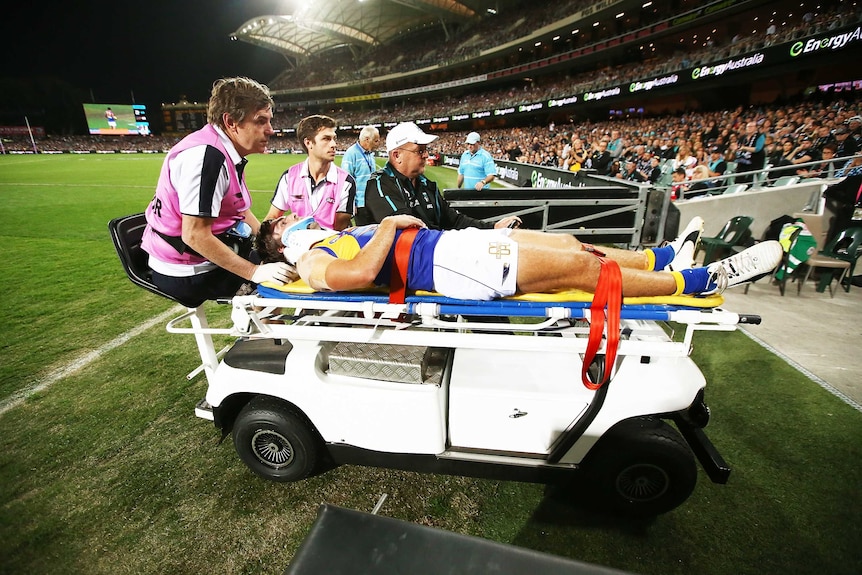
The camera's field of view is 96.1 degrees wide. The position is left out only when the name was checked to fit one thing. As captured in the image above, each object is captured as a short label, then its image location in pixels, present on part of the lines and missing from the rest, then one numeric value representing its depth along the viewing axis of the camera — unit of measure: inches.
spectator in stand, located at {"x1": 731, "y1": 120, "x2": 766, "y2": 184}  382.1
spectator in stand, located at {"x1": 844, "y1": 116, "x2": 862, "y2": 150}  343.6
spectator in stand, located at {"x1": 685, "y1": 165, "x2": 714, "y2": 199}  355.3
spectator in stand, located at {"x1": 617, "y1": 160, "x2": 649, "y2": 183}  448.8
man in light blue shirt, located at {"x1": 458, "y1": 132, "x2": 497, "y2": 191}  346.3
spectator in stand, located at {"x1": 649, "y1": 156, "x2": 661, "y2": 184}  442.6
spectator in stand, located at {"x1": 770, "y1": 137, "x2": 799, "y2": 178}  362.0
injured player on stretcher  88.4
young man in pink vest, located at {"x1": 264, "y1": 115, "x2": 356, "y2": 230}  157.9
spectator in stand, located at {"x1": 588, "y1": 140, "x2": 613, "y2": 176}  550.0
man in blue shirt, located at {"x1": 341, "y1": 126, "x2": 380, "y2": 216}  244.5
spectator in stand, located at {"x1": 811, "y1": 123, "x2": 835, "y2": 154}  384.5
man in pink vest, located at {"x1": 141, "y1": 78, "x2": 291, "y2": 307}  90.8
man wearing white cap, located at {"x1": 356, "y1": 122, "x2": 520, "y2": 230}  132.3
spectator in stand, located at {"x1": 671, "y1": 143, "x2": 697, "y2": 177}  415.5
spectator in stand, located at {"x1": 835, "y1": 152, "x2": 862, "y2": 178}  304.2
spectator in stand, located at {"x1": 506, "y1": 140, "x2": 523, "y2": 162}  916.5
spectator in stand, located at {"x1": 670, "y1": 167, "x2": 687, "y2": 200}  351.3
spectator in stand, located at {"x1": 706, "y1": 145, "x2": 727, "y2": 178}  398.3
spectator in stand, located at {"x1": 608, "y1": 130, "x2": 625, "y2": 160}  643.5
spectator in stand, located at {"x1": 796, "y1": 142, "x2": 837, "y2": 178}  315.0
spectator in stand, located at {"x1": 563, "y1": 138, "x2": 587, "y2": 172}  590.1
